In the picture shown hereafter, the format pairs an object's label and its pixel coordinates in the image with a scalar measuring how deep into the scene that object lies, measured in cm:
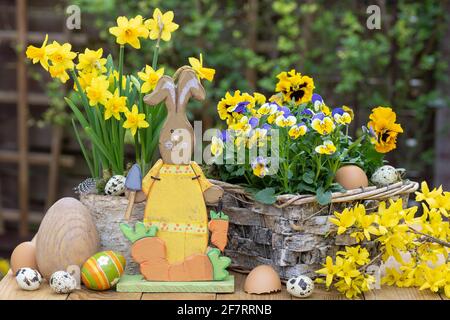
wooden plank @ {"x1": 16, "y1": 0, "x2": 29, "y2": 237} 304
